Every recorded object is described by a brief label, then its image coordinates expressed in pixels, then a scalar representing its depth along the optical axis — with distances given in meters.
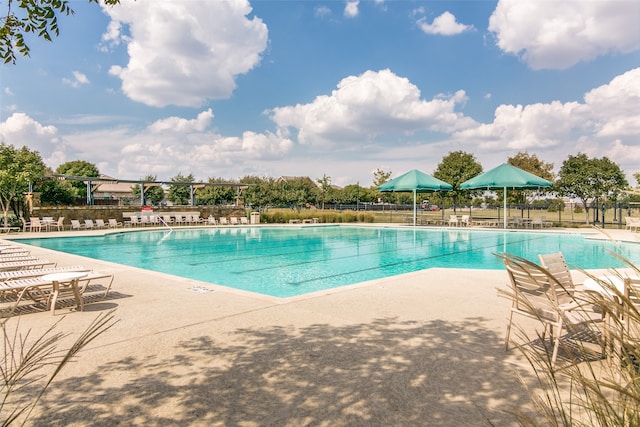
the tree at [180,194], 44.22
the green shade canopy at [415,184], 22.17
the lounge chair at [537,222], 20.79
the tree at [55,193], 29.36
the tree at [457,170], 27.37
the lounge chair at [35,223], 18.71
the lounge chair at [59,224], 19.27
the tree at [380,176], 47.47
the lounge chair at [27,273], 5.63
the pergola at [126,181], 22.55
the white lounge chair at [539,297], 3.29
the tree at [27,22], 3.11
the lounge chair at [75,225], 20.27
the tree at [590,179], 21.64
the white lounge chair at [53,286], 4.96
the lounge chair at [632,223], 17.64
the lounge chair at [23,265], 6.71
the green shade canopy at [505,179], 19.14
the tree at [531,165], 28.95
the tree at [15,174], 18.12
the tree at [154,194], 49.08
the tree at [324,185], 40.11
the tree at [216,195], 40.96
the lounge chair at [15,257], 7.25
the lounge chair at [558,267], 3.70
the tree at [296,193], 37.09
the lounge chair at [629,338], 0.98
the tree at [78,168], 54.84
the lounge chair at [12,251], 8.30
